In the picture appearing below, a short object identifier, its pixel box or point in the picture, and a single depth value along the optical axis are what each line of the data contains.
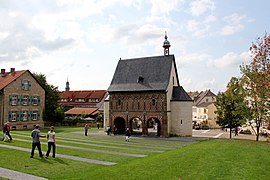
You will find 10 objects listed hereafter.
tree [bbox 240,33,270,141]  21.89
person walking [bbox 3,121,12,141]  22.94
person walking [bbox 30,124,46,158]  15.62
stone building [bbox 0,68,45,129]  42.91
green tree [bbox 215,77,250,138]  31.44
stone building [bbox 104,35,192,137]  39.38
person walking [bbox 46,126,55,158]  16.03
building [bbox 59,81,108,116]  94.34
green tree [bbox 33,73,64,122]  58.53
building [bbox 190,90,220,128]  70.81
